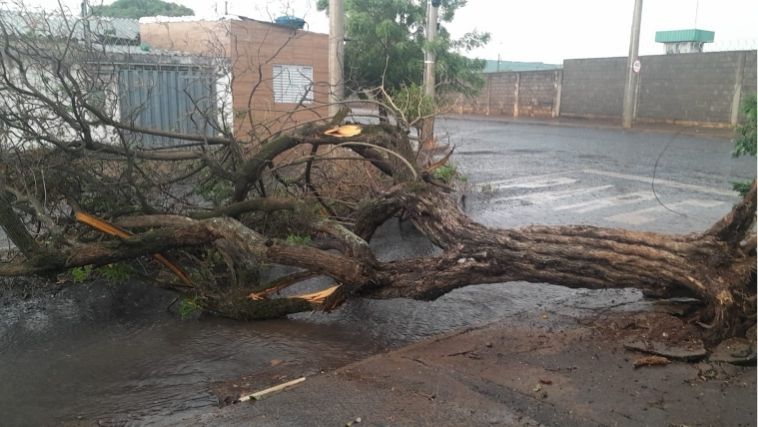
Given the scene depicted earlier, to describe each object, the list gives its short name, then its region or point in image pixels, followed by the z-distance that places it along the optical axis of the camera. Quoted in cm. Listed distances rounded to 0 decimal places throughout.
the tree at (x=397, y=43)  1230
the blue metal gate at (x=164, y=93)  1029
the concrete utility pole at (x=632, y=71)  2091
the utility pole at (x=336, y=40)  855
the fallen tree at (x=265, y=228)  439
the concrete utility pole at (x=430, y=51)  1144
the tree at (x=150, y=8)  2142
